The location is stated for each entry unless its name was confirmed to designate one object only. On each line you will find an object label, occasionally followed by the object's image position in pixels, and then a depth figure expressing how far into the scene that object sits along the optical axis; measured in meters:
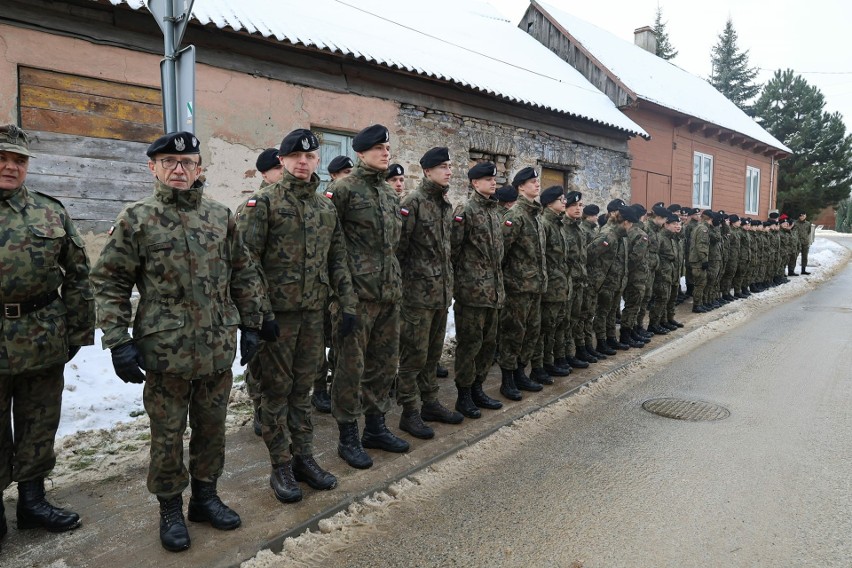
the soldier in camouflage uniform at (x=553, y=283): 5.89
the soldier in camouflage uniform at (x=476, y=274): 4.78
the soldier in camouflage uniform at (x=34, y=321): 2.77
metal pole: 4.10
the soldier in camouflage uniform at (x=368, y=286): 3.79
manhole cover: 4.90
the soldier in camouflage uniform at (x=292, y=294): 3.31
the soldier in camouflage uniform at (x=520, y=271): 5.32
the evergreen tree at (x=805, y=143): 32.34
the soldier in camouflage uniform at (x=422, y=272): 4.29
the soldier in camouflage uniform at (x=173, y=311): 2.73
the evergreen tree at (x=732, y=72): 41.91
